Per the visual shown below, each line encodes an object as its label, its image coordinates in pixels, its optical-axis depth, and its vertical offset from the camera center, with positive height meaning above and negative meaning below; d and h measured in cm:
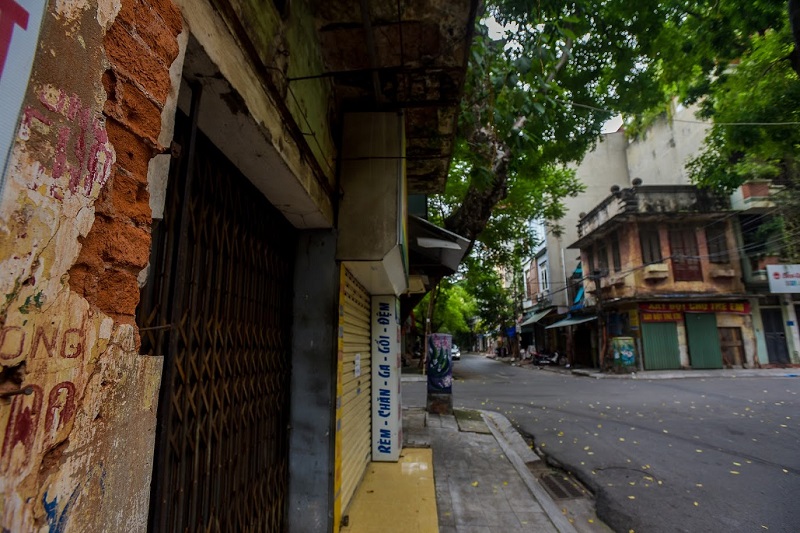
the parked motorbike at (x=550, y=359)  2618 -75
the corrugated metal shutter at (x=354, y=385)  411 -44
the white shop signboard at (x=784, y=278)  1741 +293
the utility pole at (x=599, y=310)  2044 +184
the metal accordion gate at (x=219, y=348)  172 -1
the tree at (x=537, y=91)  484 +386
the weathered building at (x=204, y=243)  82 +38
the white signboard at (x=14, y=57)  73 +52
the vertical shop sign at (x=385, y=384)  561 -51
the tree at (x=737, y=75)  646 +509
